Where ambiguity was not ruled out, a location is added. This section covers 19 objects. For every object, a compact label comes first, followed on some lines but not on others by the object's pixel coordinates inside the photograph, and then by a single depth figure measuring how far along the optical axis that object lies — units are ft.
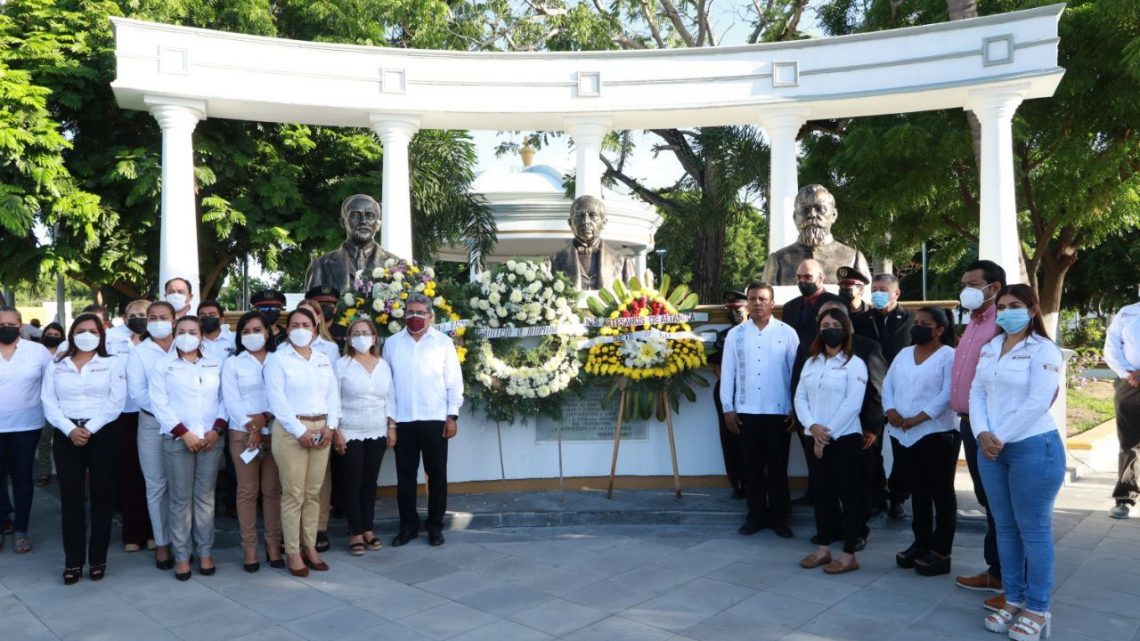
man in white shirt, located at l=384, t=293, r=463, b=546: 21.61
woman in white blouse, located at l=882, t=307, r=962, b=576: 18.43
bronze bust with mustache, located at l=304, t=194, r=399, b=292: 29.07
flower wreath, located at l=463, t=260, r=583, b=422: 24.97
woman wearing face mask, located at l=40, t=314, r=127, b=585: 19.16
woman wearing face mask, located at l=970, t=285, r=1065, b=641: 14.73
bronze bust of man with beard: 28.55
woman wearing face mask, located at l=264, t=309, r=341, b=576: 18.99
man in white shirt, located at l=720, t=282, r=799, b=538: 21.63
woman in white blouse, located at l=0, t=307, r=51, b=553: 21.13
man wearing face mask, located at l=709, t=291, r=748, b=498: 24.85
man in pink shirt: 17.03
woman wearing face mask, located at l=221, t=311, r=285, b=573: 19.40
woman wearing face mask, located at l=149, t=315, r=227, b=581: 19.03
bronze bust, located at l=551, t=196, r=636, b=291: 29.66
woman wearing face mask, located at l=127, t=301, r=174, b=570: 19.70
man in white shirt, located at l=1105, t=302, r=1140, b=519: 24.16
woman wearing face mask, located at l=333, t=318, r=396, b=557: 20.75
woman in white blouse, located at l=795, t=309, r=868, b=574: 18.75
